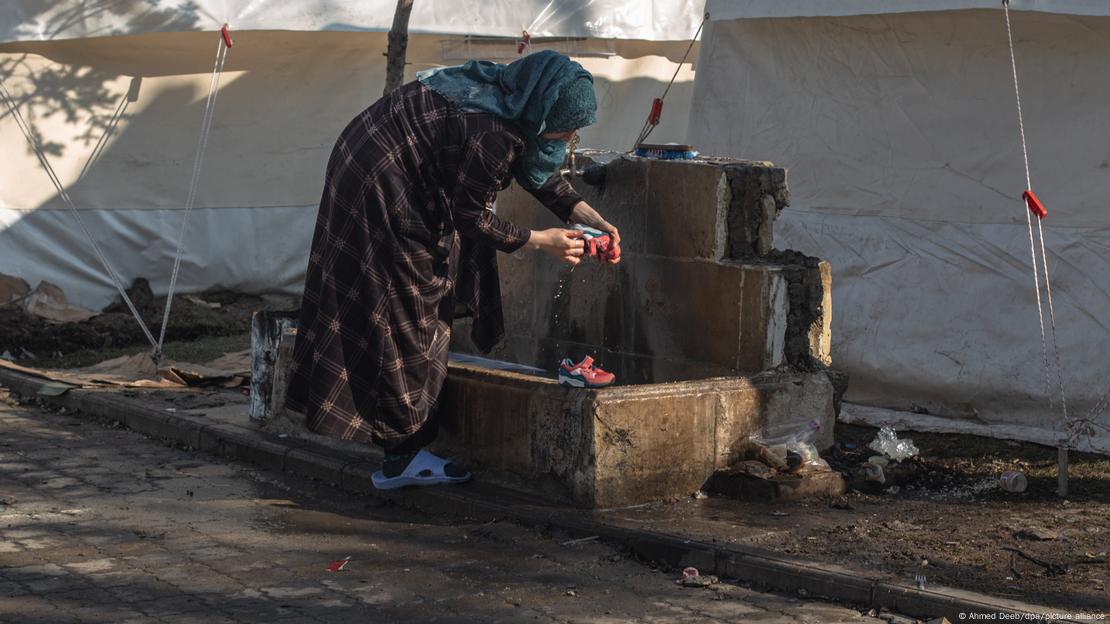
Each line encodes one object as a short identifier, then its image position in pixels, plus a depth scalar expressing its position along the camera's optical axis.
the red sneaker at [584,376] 5.47
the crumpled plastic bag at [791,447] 5.79
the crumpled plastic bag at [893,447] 6.22
